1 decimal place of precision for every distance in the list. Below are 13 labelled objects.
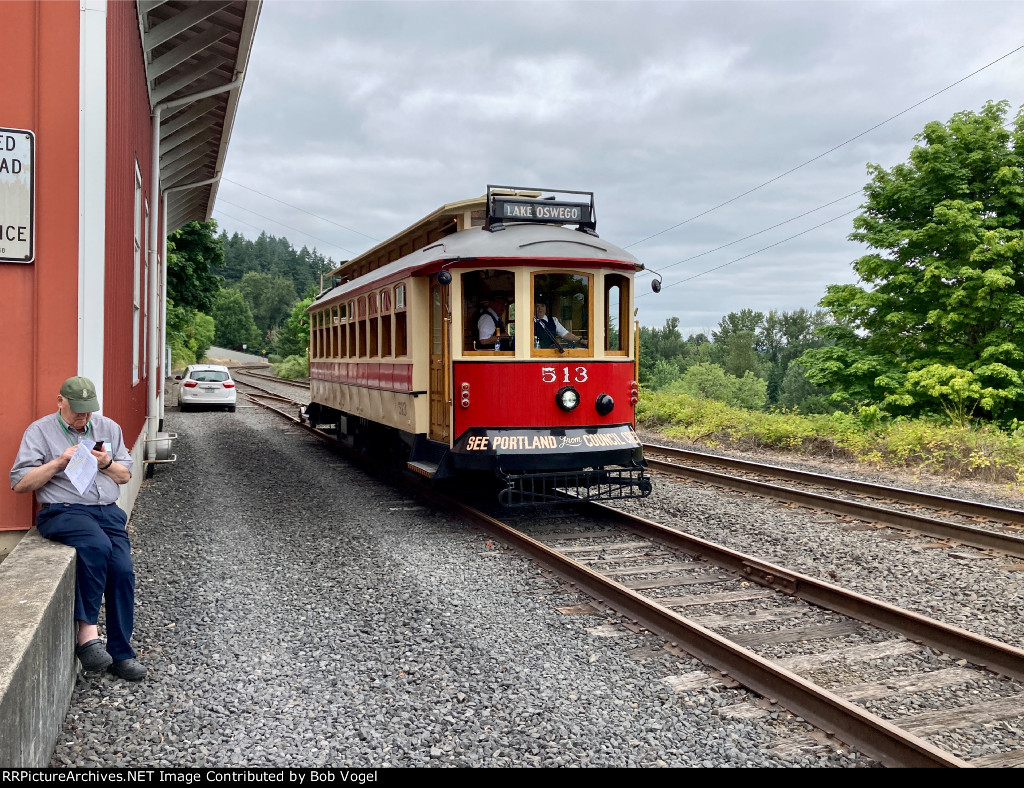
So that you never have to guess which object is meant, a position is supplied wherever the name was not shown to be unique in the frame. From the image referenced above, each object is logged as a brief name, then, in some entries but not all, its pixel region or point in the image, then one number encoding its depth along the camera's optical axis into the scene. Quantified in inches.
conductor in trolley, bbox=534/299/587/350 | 317.4
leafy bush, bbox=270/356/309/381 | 2062.0
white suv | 917.8
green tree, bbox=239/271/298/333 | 5418.3
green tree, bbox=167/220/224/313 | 1060.5
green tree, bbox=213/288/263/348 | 4724.4
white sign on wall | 191.3
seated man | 165.6
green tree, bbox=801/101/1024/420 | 735.1
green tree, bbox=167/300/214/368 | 1111.6
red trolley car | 309.0
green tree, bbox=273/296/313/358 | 2506.2
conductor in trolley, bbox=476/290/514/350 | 316.2
